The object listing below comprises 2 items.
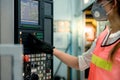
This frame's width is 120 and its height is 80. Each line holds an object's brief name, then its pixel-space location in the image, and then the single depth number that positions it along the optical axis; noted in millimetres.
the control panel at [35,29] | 1117
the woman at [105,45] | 1229
